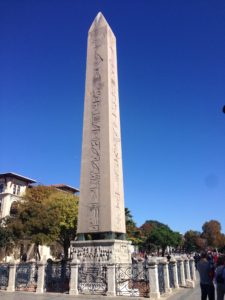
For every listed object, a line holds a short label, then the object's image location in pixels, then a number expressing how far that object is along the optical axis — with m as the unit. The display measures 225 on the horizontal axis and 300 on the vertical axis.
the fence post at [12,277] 10.48
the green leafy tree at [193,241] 69.18
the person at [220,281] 6.05
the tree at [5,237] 25.84
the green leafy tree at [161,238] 57.65
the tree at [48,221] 24.47
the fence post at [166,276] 9.62
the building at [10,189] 33.99
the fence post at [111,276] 8.76
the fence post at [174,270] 11.28
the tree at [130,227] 31.50
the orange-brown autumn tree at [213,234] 68.65
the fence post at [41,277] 9.83
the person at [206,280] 6.68
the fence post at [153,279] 8.37
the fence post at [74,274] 9.20
